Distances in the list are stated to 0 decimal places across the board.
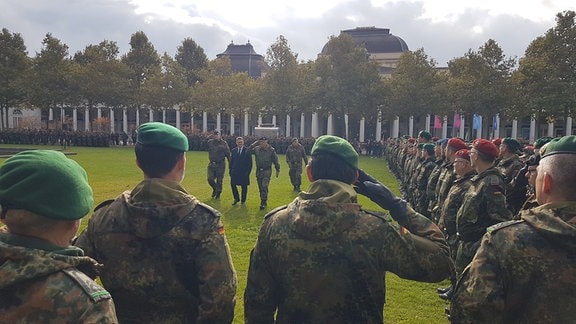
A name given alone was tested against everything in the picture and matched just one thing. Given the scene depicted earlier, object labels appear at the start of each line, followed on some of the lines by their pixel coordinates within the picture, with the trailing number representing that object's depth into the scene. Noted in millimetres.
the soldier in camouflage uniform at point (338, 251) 2500
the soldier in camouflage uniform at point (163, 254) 2521
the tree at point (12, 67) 44344
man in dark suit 12305
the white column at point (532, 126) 53656
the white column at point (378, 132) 65062
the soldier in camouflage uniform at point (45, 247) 1587
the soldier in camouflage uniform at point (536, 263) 2213
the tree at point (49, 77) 44250
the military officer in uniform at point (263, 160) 12531
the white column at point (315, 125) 65925
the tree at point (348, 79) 39344
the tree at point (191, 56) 66312
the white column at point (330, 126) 63991
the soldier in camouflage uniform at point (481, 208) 4992
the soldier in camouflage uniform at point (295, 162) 15492
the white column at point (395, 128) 63081
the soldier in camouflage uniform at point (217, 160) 13062
